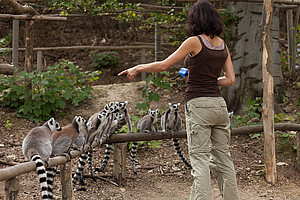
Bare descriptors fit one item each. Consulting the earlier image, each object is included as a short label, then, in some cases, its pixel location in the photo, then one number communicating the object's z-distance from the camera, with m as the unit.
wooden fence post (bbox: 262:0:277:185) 9.54
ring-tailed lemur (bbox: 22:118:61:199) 5.75
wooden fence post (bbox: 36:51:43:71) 16.41
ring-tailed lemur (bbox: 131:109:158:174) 9.98
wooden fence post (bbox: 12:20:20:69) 14.03
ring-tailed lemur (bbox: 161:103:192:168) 9.58
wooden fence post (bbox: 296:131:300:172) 10.50
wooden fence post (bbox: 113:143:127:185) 9.30
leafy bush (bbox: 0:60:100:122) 12.77
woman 5.43
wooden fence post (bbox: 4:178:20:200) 5.64
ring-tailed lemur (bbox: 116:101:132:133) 9.63
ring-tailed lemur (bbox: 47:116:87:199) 7.03
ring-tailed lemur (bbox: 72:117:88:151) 7.60
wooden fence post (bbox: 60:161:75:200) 6.99
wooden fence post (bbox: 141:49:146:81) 18.06
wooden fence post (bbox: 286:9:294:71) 15.96
